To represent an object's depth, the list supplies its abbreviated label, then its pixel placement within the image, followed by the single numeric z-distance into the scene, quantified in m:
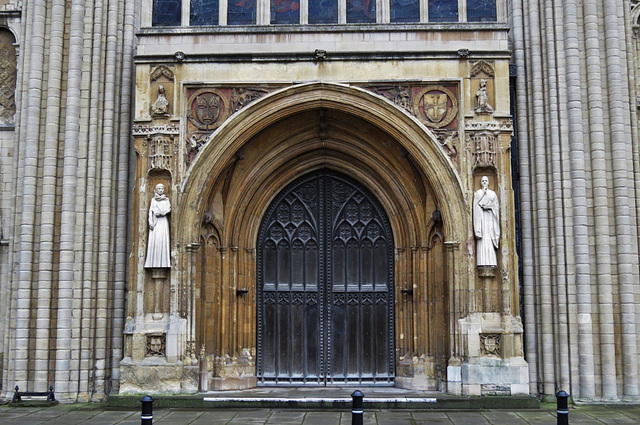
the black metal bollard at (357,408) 9.16
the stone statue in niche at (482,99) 14.63
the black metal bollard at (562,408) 9.34
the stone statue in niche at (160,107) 14.83
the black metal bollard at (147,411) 8.95
